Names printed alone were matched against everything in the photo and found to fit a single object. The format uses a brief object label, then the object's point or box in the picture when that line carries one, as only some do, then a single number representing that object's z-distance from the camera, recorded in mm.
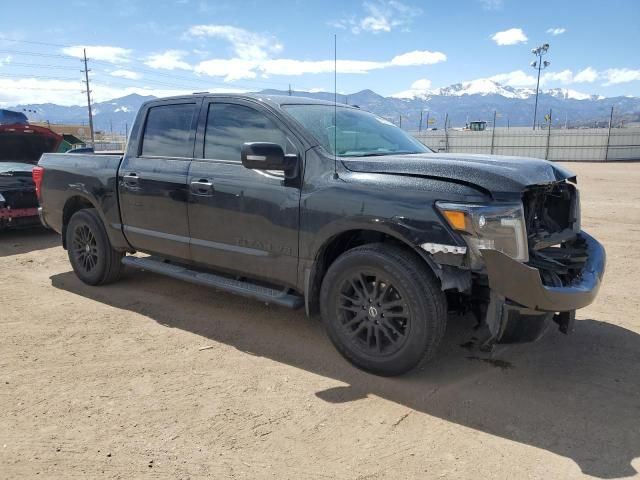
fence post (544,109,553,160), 35844
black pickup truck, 3148
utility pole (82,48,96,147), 63147
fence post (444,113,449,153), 39144
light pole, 66506
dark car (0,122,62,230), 7879
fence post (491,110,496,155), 38150
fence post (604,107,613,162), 34281
